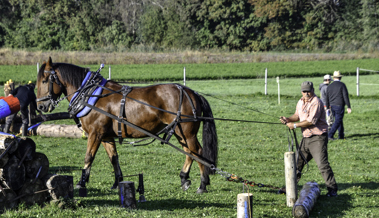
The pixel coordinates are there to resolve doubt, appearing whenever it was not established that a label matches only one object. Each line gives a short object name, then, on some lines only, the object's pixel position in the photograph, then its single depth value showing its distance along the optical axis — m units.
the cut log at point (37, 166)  14.04
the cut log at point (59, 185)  13.99
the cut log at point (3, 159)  13.20
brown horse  17.39
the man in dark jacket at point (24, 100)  29.45
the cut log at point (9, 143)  13.15
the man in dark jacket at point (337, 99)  30.06
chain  14.74
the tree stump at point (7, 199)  13.20
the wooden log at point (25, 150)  13.79
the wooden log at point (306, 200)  14.04
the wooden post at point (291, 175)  15.16
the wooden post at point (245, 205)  11.64
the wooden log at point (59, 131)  31.00
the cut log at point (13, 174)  13.35
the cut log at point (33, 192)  13.79
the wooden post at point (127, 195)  14.11
